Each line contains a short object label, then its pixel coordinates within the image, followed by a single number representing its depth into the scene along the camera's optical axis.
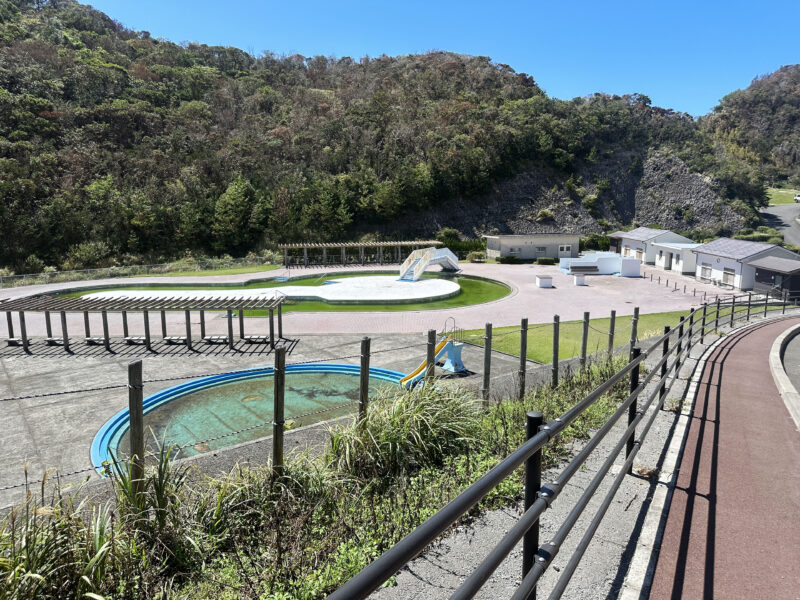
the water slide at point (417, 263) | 32.34
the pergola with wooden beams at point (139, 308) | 16.34
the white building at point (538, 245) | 43.44
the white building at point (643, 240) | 40.16
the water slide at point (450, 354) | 12.93
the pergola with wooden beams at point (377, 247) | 39.81
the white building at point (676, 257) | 34.88
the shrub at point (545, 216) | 55.78
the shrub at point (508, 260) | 42.78
